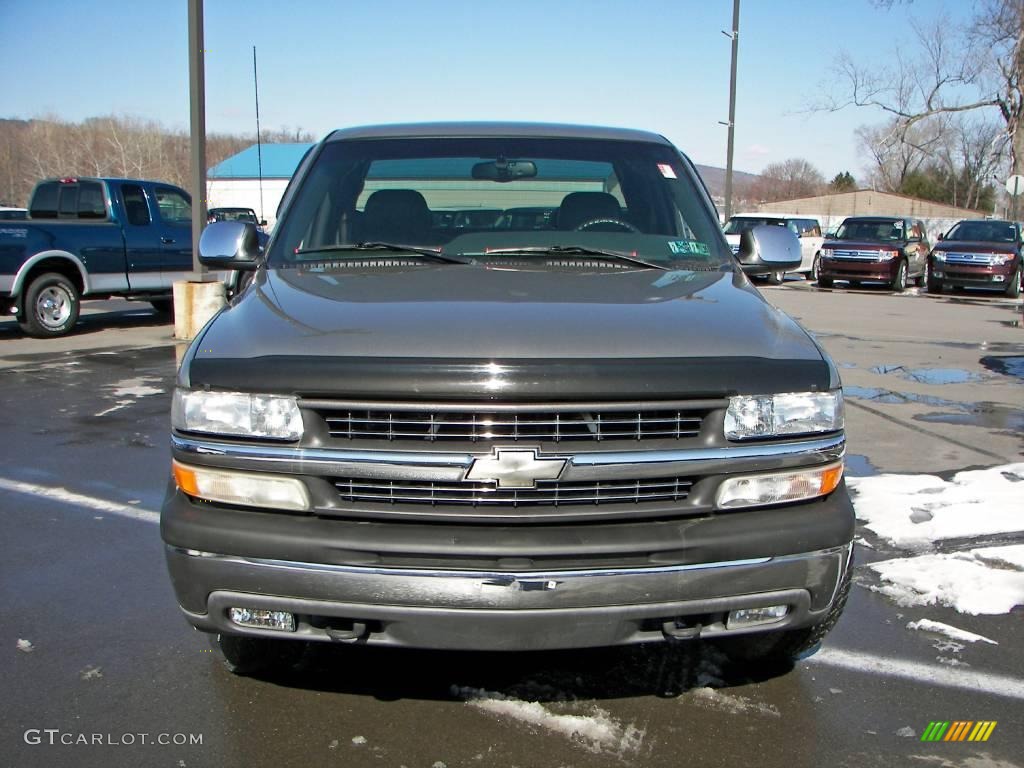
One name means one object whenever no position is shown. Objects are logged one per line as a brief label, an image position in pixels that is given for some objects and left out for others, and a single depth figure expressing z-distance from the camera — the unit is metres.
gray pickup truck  2.65
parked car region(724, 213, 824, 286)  25.50
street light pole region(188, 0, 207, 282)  11.51
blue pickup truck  12.47
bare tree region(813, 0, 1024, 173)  38.84
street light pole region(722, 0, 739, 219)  26.56
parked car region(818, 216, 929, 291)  22.94
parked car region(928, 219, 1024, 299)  21.84
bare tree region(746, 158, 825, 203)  107.02
